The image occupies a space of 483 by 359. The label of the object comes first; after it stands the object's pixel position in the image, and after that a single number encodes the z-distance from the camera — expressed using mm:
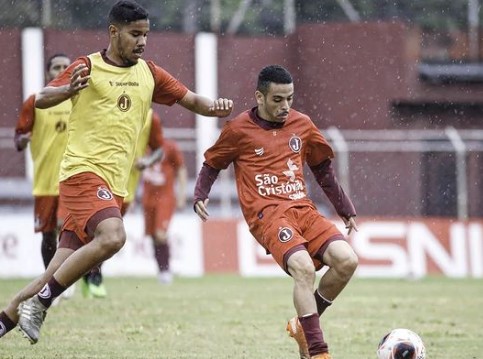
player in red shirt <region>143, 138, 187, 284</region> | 35531
